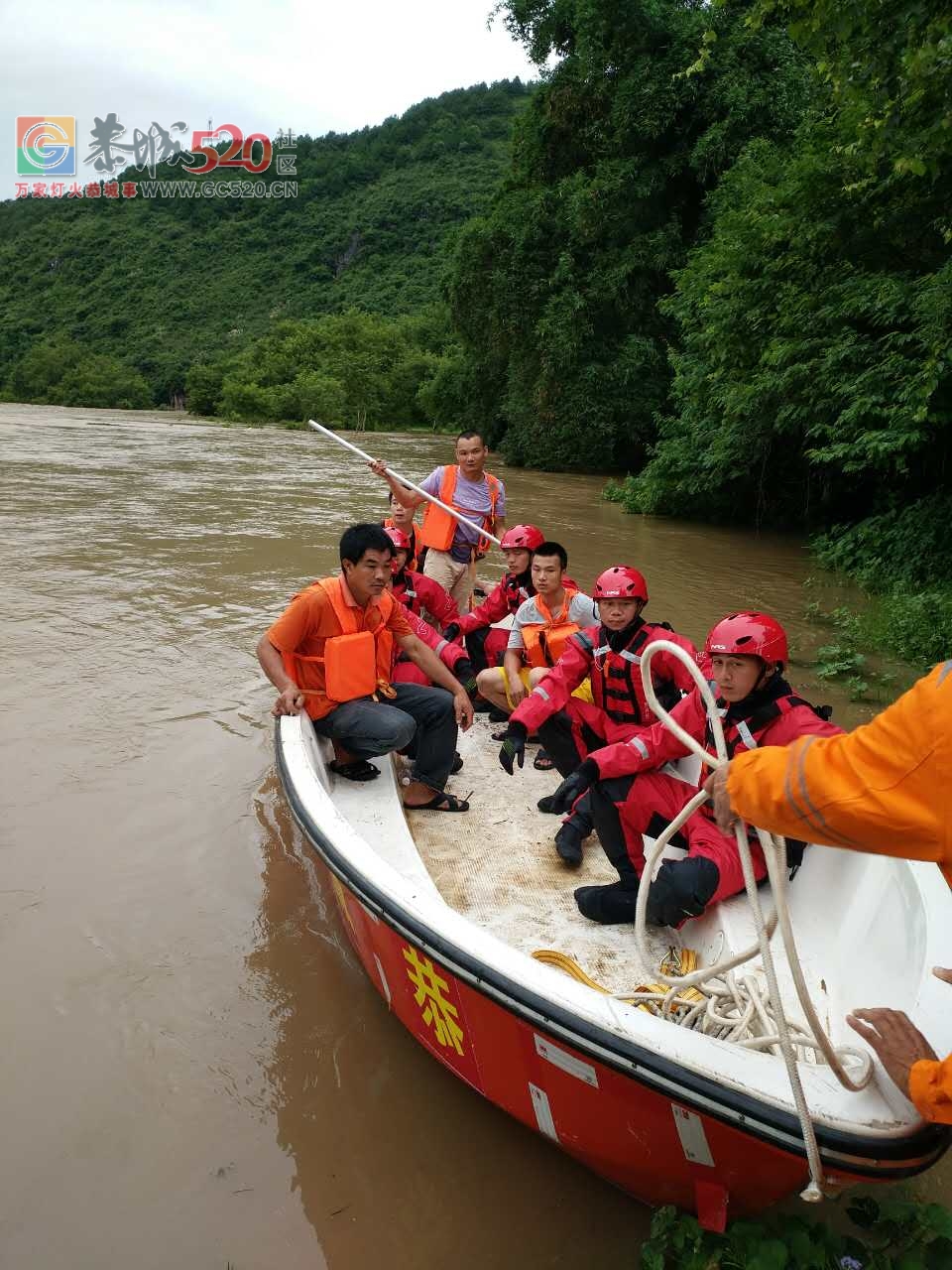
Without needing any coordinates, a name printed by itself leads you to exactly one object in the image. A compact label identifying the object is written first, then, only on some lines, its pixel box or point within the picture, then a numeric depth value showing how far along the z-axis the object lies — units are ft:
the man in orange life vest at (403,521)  18.40
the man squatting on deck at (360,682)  11.32
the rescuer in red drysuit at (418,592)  17.44
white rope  5.48
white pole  18.75
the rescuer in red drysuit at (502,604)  16.28
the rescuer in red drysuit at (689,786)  8.92
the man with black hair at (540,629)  14.47
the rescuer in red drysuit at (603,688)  11.35
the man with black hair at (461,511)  19.27
